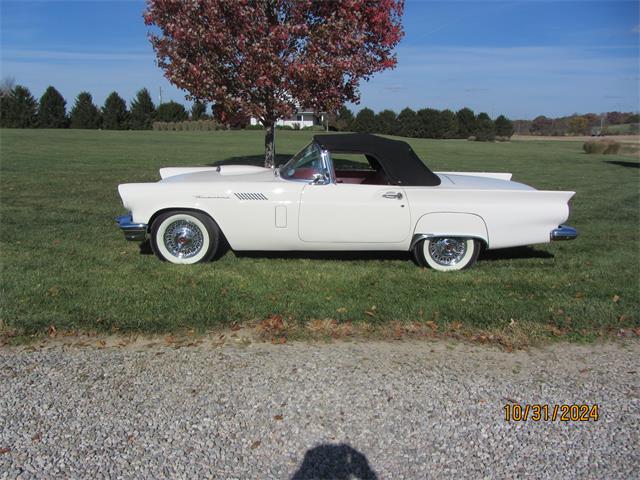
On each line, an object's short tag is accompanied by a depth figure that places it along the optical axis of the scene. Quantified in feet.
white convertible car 19.10
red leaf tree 40.27
